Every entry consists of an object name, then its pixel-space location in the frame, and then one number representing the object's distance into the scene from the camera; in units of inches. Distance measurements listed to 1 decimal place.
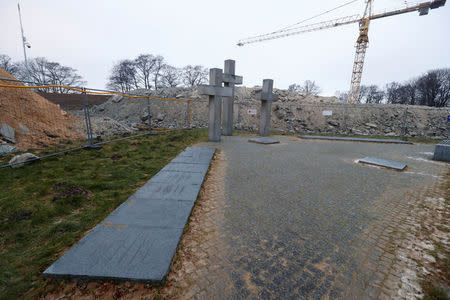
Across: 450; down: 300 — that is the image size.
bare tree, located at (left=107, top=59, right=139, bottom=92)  1727.4
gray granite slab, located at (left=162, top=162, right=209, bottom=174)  214.8
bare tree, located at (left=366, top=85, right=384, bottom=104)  2181.3
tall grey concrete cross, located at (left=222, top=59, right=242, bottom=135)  520.4
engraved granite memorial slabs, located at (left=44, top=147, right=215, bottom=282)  76.7
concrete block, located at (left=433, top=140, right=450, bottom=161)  302.7
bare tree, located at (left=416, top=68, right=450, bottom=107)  1496.1
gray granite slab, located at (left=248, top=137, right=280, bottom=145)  422.0
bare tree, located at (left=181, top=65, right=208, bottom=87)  1947.6
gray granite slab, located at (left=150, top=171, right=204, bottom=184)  181.6
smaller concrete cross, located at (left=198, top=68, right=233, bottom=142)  404.2
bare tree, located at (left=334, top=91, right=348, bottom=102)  2615.7
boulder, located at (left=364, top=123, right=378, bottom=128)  804.3
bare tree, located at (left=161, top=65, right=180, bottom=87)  1849.2
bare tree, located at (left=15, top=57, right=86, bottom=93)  1563.7
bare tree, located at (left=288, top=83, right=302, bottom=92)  2623.0
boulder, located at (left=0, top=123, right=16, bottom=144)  289.1
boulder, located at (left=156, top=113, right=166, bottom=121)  844.6
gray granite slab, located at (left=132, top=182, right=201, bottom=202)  146.0
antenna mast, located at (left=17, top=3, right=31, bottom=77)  917.2
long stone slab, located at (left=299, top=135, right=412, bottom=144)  503.3
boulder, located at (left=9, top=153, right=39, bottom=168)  200.7
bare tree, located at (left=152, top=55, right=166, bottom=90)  1790.1
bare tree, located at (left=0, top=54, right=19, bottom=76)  1523.1
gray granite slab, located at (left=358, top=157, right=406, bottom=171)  249.5
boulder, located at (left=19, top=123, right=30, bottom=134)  330.9
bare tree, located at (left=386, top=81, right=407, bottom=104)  1840.6
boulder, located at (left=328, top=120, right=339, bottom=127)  819.4
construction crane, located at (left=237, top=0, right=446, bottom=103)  1777.2
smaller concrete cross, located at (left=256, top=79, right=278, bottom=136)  557.3
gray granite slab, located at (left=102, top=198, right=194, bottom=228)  111.7
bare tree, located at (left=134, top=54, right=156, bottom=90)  1750.5
